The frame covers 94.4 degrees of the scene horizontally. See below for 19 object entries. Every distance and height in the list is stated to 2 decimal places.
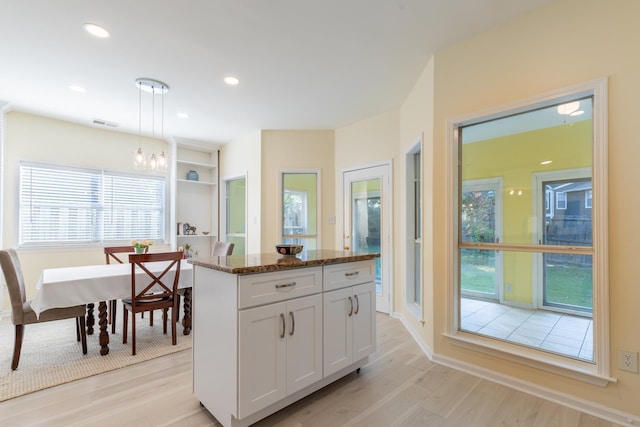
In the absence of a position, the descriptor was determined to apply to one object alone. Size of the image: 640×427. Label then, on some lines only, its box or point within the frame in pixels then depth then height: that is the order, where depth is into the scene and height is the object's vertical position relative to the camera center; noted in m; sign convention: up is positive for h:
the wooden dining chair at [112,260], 3.37 -0.69
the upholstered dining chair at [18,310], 2.44 -0.82
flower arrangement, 3.56 -0.37
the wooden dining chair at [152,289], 2.82 -0.76
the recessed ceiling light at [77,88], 3.34 +1.44
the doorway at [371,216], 4.20 -0.01
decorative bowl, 2.31 -0.27
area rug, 2.32 -1.32
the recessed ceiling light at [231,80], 3.21 +1.48
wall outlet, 1.82 -0.90
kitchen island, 1.69 -0.74
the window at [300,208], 4.93 +0.12
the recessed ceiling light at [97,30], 2.32 +1.47
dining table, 2.51 -0.67
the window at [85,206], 4.24 +0.13
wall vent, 4.44 +1.41
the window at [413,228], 3.82 -0.16
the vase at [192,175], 5.75 +0.77
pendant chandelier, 3.26 +1.44
